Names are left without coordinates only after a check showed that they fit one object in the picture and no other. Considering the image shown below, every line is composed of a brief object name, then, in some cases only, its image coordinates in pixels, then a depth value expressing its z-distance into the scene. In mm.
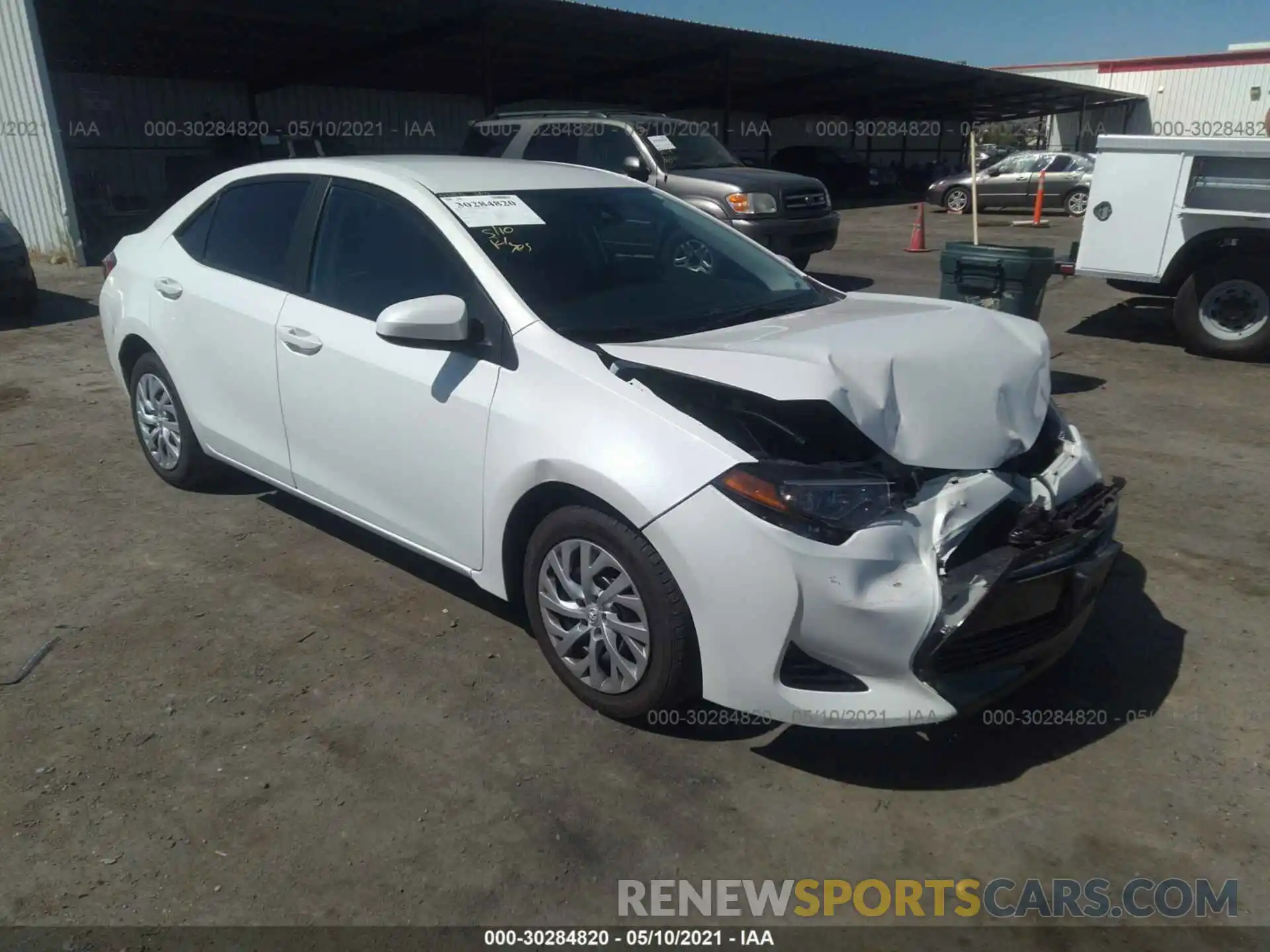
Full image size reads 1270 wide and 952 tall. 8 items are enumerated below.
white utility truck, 7738
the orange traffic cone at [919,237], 16656
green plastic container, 6410
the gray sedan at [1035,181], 23609
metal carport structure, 17578
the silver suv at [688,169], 11023
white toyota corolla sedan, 2717
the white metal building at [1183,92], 40688
